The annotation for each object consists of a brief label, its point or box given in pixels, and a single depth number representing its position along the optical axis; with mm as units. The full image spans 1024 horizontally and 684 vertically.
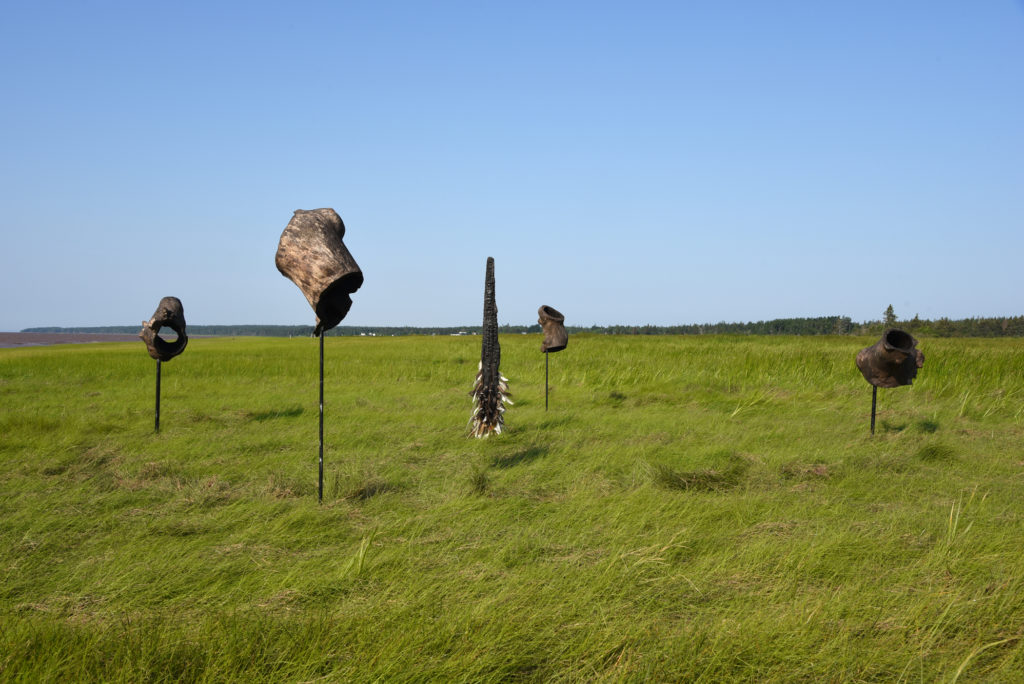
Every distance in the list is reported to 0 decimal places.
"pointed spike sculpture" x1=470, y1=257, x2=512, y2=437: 9828
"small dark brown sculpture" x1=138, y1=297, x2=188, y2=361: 10648
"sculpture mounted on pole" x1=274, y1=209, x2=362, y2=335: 5590
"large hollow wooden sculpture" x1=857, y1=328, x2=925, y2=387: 8867
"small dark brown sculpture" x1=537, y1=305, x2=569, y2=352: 12094
